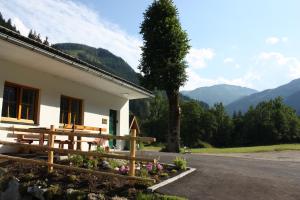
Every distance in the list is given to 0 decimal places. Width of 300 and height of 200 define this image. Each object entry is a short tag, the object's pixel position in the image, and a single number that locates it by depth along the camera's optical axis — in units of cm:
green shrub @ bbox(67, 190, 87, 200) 807
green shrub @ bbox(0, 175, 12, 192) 955
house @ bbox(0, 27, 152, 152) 1238
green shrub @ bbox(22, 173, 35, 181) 944
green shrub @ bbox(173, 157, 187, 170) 1133
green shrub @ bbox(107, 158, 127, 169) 1069
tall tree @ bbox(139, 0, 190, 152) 2567
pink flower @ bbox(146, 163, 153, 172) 1005
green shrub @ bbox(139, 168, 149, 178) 934
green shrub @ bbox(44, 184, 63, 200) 841
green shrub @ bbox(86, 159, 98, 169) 1038
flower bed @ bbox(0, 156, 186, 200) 829
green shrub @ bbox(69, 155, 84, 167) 1050
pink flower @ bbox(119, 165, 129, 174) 968
